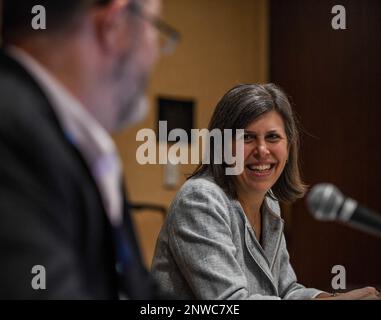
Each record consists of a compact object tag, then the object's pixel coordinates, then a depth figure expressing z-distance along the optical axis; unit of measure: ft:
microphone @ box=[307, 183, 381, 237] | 6.07
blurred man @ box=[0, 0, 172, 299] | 5.64
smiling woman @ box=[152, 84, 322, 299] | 7.13
